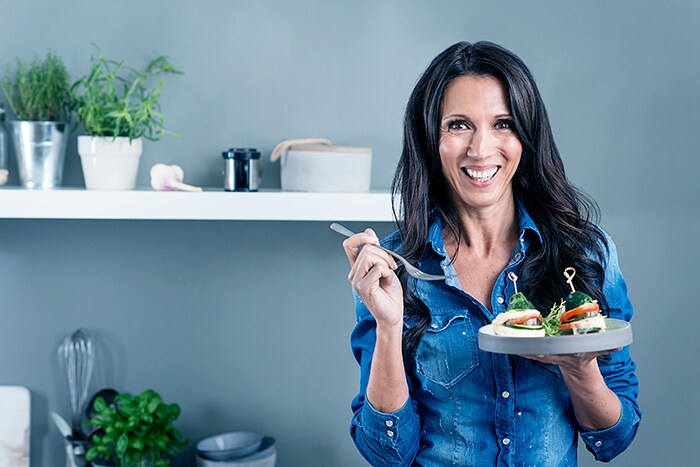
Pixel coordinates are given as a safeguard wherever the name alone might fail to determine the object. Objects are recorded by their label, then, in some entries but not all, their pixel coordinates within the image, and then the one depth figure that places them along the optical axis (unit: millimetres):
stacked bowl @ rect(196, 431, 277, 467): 1712
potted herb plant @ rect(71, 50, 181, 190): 1635
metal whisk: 1796
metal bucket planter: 1647
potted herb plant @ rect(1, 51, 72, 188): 1651
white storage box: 1651
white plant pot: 1634
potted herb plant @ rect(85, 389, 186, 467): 1670
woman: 1090
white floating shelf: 1593
